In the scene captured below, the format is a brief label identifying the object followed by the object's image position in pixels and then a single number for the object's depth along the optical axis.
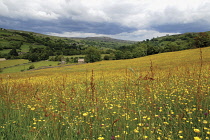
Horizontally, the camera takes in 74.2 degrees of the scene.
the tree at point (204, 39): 57.25
